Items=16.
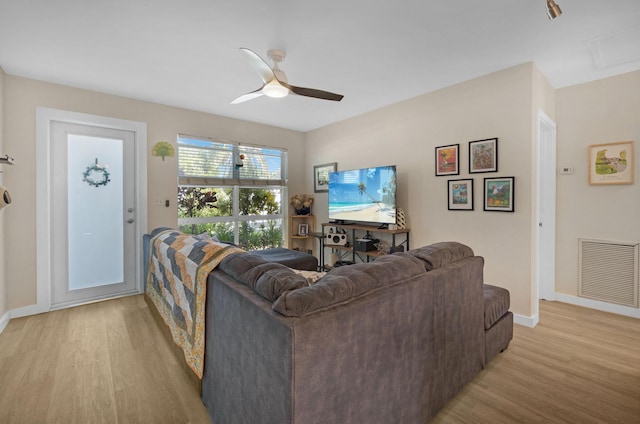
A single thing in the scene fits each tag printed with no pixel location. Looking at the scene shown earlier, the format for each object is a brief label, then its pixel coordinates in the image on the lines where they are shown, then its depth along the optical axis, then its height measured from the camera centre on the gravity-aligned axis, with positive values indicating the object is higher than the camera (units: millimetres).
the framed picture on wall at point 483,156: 2879 +555
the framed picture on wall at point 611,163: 2826 +462
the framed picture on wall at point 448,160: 3164 +564
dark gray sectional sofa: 970 -528
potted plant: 4957 +132
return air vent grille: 2834 -639
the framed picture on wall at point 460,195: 3061 +163
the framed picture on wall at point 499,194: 2764 +155
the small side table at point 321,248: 4449 -602
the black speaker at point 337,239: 4227 -425
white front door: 3158 -17
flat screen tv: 3588 +204
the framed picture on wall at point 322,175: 4750 +603
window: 4057 +313
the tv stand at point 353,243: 3568 -449
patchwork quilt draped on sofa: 1578 -479
